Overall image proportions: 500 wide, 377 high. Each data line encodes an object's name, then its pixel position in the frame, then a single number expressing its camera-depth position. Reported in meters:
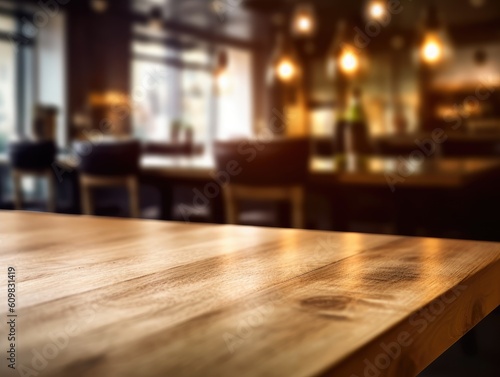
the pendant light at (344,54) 4.22
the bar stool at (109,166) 3.51
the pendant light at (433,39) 4.18
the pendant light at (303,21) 5.17
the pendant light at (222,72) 5.08
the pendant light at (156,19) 6.42
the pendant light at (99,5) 6.73
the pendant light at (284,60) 4.50
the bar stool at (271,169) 2.66
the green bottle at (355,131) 3.28
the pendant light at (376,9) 4.49
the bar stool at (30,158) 4.68
